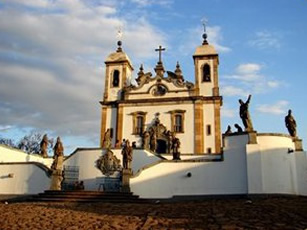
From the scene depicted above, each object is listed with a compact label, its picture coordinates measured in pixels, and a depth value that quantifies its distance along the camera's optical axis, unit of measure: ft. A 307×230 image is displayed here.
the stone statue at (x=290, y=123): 72.33
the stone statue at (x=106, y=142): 82.47
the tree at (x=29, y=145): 188.34
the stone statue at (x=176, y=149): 78.39
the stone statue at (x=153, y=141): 107.65
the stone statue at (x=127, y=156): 67.77
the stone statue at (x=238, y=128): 67.24
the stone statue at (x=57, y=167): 67.83
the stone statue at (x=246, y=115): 65.82
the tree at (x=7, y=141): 189.48
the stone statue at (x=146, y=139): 108.88
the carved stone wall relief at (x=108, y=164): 75.82
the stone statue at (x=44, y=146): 99.55
